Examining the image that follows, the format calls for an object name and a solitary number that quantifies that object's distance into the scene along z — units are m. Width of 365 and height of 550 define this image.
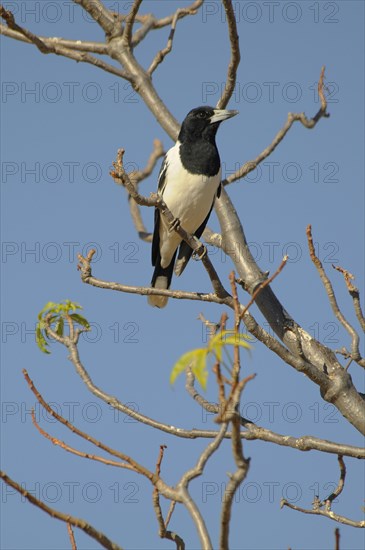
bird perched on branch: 12.28
